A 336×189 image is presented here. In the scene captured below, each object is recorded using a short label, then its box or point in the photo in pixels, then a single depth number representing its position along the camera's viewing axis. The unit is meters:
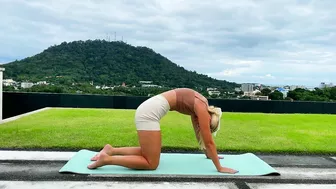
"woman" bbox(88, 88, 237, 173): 3.42
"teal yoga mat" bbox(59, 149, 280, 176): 3.43
